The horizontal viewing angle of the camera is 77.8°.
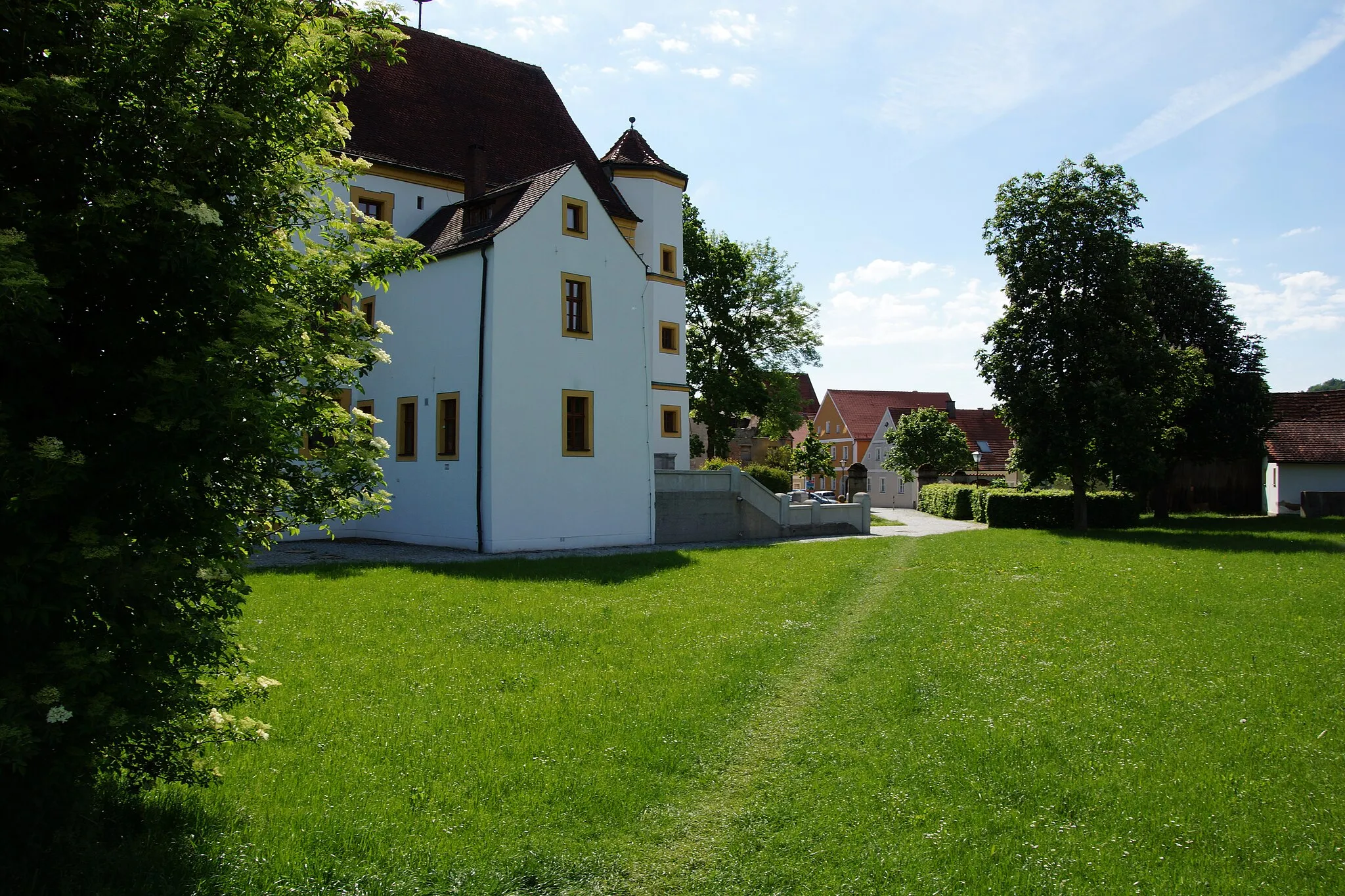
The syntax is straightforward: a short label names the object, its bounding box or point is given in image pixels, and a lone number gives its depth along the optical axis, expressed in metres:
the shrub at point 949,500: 45.72
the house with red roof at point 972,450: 69.31
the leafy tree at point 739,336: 46.44
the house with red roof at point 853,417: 84.75
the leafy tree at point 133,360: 3.89
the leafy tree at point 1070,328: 30.77
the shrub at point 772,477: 41.12
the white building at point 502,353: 21.80
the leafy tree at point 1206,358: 36.19
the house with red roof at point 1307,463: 41.03
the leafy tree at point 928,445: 61.94
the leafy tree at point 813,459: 66.50
